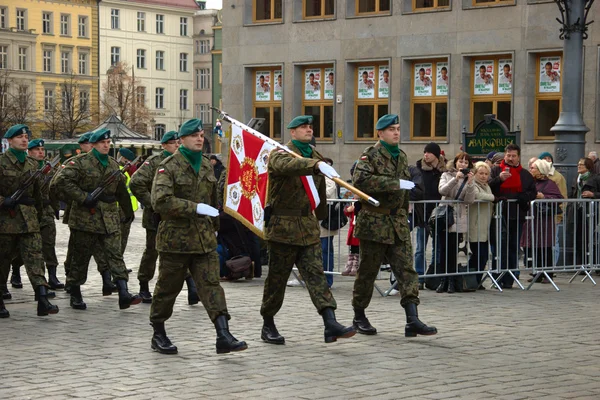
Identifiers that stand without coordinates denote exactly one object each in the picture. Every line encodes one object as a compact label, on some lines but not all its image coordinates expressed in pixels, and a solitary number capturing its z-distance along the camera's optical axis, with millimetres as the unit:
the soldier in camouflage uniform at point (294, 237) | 9539
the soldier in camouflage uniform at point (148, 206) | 12148
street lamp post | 16312
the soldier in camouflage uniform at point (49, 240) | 14073
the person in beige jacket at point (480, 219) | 14070
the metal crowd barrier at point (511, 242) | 13898
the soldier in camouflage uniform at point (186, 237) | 9109
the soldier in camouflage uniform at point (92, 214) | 11883
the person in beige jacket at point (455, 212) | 13844
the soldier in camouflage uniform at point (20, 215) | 11680
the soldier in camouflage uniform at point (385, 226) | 10047
